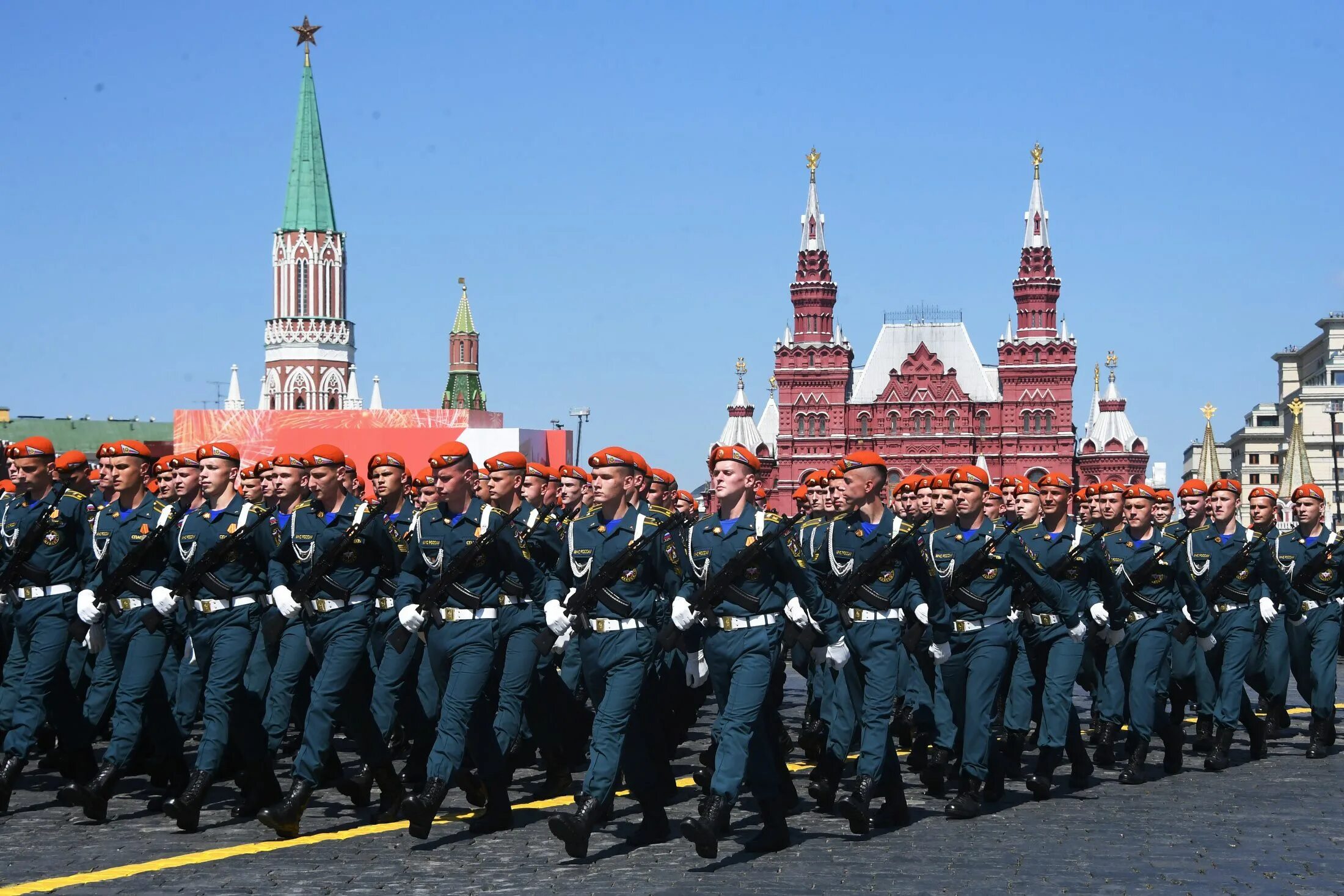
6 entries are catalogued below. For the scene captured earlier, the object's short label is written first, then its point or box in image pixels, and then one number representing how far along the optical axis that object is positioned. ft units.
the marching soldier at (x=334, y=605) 31.37
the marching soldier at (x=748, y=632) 29.25
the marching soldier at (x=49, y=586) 34.73
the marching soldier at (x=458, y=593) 30.50
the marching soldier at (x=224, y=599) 32.22
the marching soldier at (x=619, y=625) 29.60
